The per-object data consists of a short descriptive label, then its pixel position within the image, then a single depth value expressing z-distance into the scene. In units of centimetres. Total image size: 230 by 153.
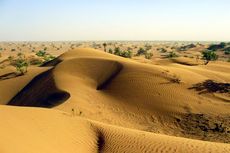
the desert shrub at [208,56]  4470
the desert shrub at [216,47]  8551
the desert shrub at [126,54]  5466
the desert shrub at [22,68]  3682
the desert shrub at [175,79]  2645
